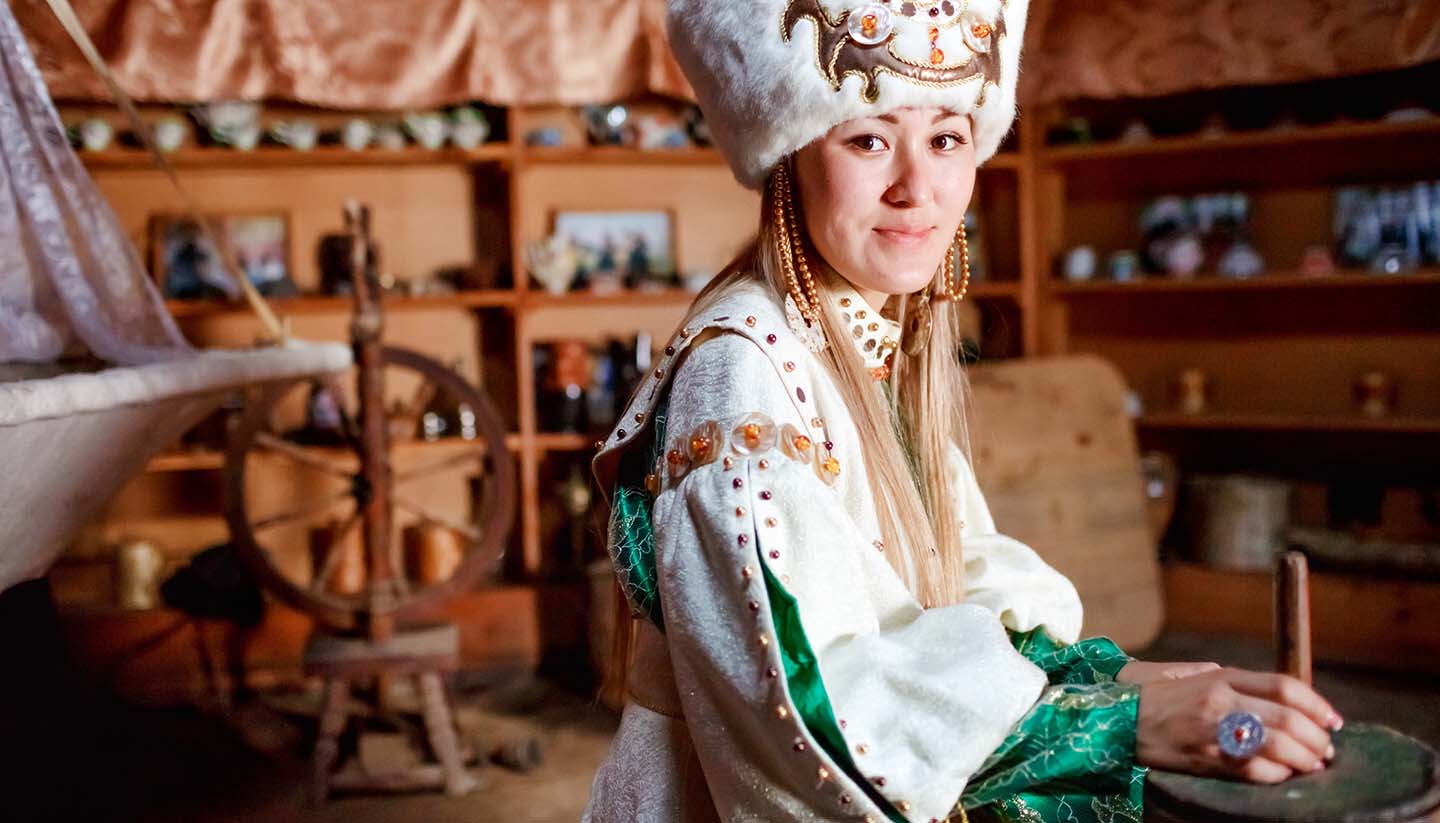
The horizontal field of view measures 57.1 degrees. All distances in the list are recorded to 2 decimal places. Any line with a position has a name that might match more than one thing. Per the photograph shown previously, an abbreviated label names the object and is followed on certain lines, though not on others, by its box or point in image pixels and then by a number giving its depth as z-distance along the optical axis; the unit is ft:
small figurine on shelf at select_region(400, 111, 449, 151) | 14.02
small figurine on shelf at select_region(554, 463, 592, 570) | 14.61
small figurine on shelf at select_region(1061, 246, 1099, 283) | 15.24
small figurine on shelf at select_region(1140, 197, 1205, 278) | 14.62
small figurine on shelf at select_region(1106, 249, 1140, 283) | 14.97
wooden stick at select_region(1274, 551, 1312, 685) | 3.24
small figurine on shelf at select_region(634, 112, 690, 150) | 14.56
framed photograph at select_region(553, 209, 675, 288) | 14.98
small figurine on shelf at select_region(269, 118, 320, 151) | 13.91
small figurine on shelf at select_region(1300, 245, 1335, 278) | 13.83
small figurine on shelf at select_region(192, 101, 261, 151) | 13.74
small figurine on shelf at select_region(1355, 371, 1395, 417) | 13.99
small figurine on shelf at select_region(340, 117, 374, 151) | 14.07
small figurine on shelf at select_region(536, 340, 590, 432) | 14.65
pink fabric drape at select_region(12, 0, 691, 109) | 12.46
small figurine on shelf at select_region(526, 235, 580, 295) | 14.44
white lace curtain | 6.18
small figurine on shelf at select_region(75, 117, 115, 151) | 13.50
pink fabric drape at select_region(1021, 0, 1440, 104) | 12.51
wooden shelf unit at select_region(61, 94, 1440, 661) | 14.14
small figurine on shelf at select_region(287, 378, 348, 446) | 13.88
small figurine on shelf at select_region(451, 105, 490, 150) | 14.06
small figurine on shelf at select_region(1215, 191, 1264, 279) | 14.30
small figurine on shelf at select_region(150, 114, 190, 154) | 13.73
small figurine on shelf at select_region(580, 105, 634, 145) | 14.55
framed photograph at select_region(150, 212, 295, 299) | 14.17
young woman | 3.14
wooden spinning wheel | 11.14
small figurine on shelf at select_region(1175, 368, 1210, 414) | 15.11
